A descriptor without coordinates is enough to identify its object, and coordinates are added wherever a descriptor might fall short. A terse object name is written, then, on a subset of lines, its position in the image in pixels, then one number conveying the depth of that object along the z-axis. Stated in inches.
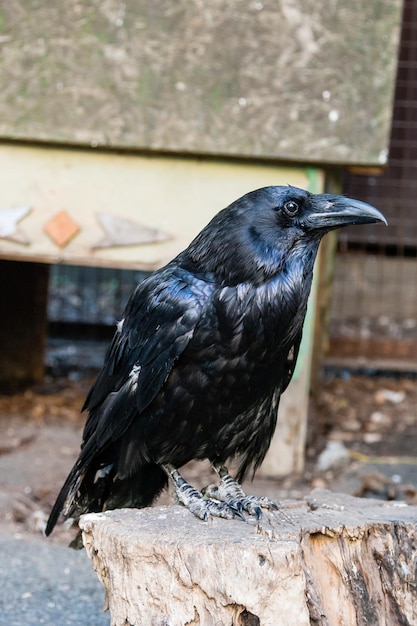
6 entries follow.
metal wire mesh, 299.1
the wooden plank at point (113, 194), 209.5
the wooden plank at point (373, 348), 298.7
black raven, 124.3
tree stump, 106.8
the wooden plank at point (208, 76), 203.3
